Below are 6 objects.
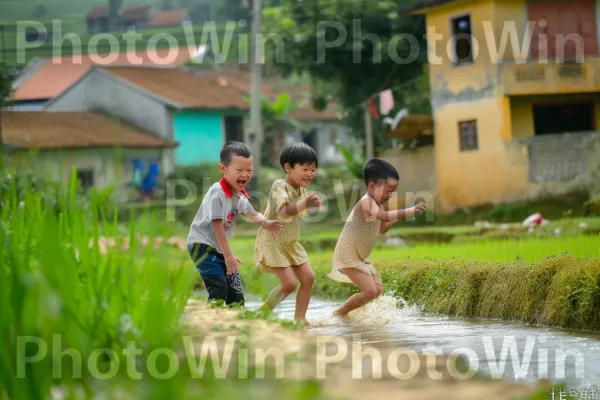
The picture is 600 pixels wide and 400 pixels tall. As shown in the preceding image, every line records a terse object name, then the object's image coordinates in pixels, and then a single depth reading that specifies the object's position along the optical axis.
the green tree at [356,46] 29.47
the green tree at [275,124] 38.98
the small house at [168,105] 37.44
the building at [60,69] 40.75
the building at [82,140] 32.16
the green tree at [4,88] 32.56
